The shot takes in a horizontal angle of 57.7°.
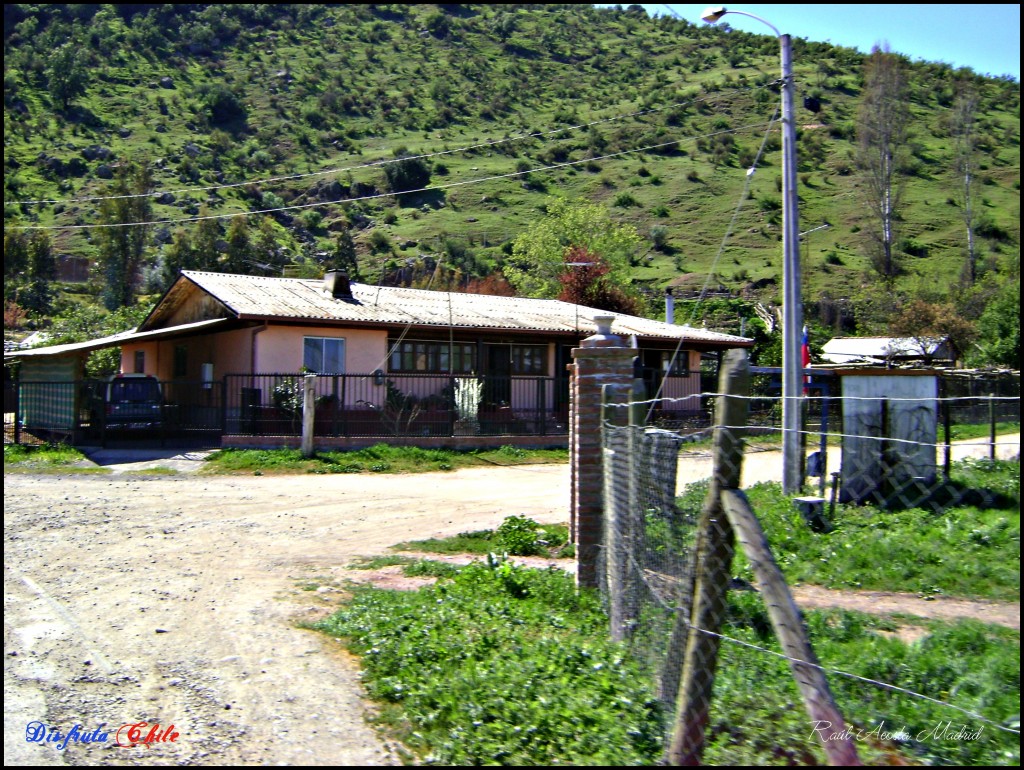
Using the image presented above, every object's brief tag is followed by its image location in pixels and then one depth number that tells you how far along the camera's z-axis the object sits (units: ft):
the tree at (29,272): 168.76
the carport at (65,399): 73.61
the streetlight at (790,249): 43.60
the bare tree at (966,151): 189.98
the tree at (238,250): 169.58
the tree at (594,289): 143.43
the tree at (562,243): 163.73
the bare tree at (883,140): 187.42
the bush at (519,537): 32.45
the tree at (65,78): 254.88
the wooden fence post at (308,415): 65.82
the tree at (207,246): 169.07
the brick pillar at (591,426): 23.91
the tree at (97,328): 113.19
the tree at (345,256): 174.09
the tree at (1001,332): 90.37
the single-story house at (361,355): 75.77
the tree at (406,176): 209.15
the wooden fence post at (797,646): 9.92
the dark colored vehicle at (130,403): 73.77
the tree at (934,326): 112.57
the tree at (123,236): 166.71
